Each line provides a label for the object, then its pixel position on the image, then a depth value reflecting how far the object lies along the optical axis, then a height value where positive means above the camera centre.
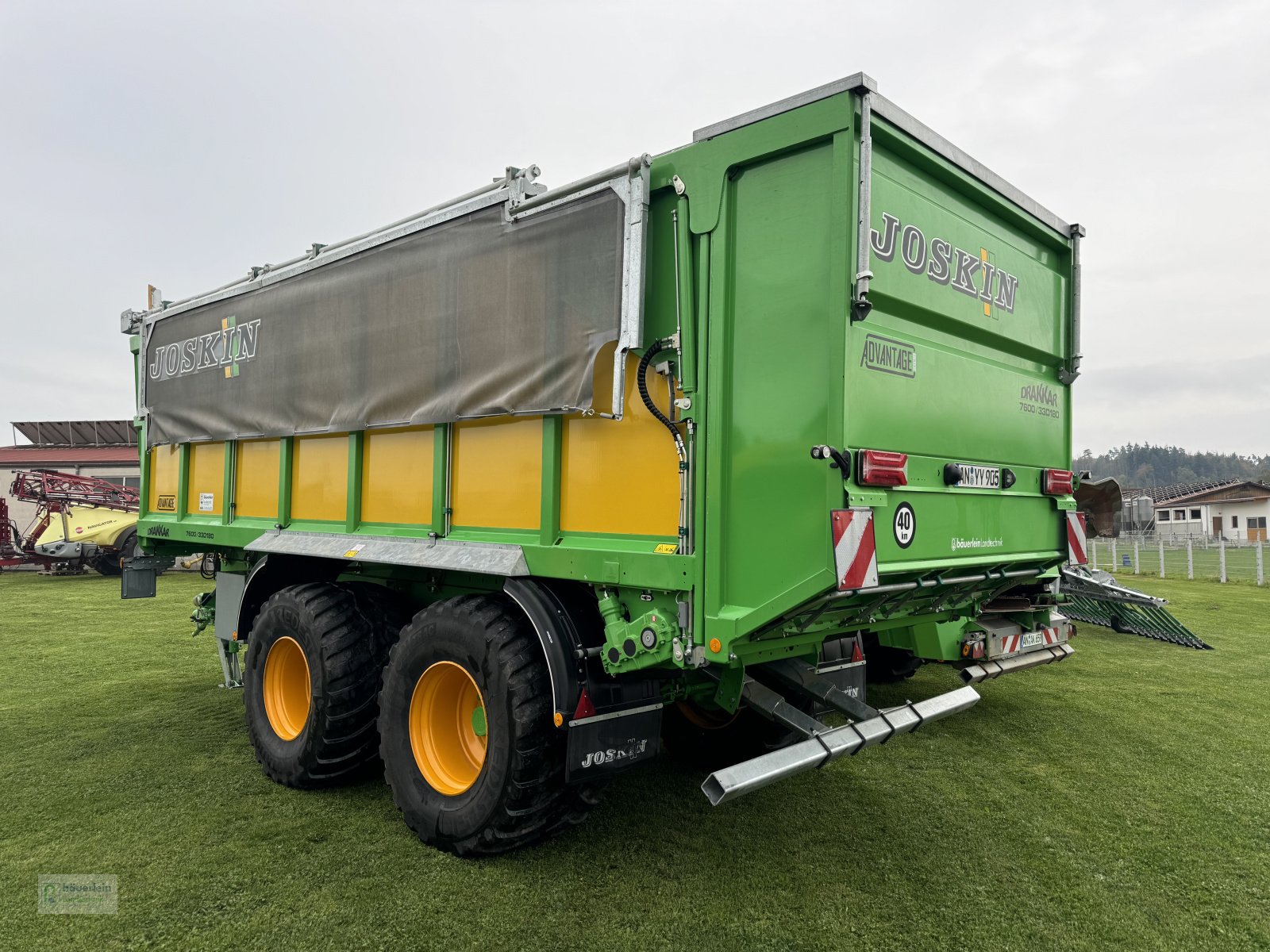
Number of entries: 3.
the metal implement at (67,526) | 17.89 -0.41
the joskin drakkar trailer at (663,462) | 3.03 +0.26
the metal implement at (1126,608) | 9.01 -0.91
